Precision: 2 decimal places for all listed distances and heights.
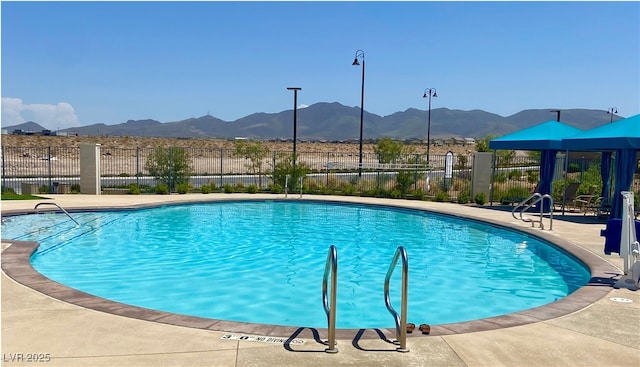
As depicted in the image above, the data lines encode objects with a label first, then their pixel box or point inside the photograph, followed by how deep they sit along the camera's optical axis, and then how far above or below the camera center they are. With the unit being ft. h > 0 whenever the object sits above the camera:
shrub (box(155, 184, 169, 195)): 73.41 -6.20
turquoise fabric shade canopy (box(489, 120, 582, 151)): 58.08 +2.36
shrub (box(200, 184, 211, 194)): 74.43 -6.05
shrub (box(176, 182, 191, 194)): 74.56 -5.99
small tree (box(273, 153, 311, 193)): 77.92 -3.22
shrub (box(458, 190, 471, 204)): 70.10 -6.03
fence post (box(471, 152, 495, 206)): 69.97 -2.56
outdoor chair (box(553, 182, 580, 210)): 60.85 -4.31
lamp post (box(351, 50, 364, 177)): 96.43 +13.12
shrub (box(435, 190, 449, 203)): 71.87 -6.10
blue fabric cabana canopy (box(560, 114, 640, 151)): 46.32 +2.11
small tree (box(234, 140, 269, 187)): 107.04 -0.16
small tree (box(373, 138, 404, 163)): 122.11 +0.97
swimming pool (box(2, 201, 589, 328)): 26.89 -8.05
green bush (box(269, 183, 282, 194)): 77.27 -5.95
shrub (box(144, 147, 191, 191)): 77.51 -3.01
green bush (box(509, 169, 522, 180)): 105.00 -3.89
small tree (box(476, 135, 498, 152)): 150.61 +3.04
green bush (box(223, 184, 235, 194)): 75.92 -6.06
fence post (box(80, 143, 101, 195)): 68.49 -3.17
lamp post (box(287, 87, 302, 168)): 98.68 +11.62
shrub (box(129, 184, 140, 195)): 71.61 -6.20
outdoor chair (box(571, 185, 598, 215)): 57.00 -5.19
